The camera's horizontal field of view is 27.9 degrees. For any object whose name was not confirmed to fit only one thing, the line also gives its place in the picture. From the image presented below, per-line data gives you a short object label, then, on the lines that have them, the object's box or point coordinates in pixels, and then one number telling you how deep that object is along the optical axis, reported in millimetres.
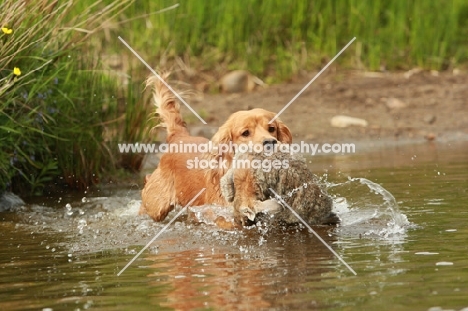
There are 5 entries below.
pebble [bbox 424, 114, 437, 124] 10953
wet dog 6797
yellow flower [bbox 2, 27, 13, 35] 6188
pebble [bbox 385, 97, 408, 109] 11383
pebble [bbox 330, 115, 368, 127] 10906
